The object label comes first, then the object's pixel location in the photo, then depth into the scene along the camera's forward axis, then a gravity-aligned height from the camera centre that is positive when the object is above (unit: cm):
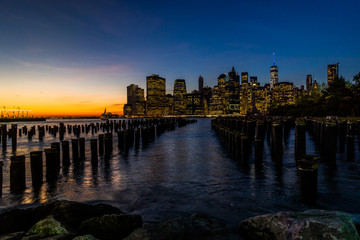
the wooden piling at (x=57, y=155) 1012 -181
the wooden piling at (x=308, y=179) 539 -166
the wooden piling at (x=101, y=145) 1498 -191
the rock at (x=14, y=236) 373 -202
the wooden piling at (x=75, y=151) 1265 -195
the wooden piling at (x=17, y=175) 772 -204
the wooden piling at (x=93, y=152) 1254 -202
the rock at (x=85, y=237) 348 -190
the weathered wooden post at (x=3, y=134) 2261 -165
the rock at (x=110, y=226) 429 -217
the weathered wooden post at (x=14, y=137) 2088 -187
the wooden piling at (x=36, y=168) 839 -193
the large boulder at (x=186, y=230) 411 -225
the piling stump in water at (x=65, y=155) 1169 -202
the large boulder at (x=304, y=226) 322 -175
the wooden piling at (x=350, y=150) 1205 -206
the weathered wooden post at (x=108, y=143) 1495 -183
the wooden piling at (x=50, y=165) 926 -199
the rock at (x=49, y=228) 404 -204
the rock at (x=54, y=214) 470 -220
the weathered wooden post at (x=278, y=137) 973 -101
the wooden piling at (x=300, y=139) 960 -110
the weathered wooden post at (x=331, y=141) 1026 -130
